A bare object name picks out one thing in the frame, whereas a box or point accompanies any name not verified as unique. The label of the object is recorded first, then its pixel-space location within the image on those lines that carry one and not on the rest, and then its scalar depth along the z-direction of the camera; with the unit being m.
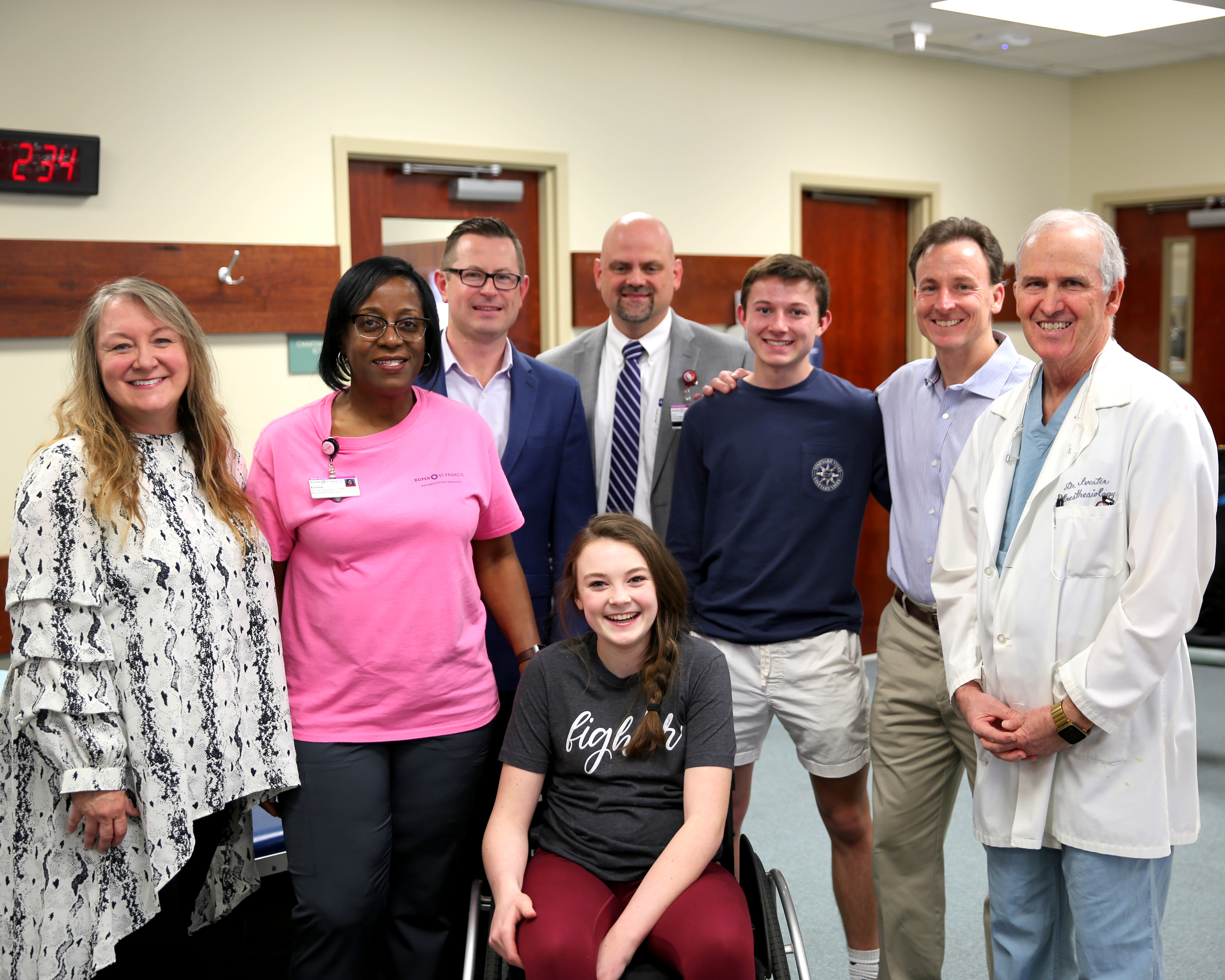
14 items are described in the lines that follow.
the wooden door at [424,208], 4.16
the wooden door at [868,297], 5.49
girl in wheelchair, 1.81
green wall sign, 4.03
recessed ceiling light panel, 4.64
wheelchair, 1.77
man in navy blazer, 2.46
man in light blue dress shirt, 2.27
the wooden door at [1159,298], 6.01
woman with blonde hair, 1.68
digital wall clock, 3.44
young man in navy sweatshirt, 2.41
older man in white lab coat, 1.74
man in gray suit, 2.76
